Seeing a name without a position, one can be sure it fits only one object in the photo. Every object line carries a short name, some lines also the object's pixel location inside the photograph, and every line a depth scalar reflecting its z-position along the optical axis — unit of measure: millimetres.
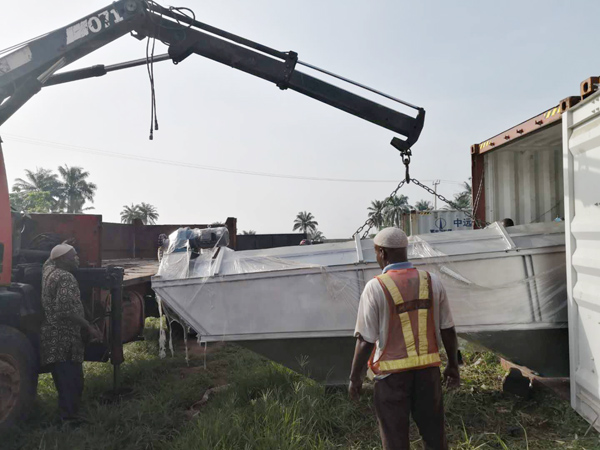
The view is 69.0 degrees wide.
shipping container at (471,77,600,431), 3191
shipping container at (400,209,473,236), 13211
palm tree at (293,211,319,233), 63603
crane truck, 4324
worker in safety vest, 2367
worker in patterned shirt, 3885
